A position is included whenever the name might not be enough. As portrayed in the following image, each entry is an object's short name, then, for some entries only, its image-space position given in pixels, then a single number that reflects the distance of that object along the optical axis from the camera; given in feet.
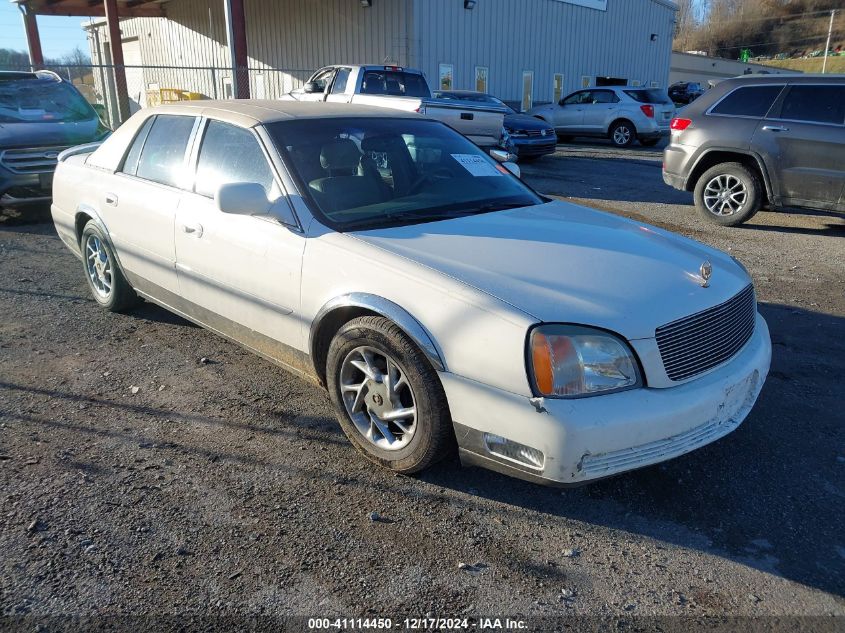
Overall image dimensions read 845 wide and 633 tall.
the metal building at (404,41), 64.34
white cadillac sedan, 8.73
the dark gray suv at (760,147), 25.34
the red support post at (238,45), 48.83
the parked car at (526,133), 48.42
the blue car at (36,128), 27.66
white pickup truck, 36.37
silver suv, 61.72
